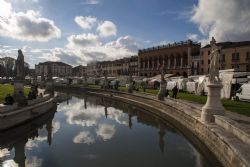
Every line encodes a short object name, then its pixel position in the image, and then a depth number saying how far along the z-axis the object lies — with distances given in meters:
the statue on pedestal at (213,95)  9.08
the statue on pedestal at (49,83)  27.34
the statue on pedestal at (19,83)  13.40
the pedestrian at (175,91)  18.62
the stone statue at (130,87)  25.77
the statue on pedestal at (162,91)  17.98
